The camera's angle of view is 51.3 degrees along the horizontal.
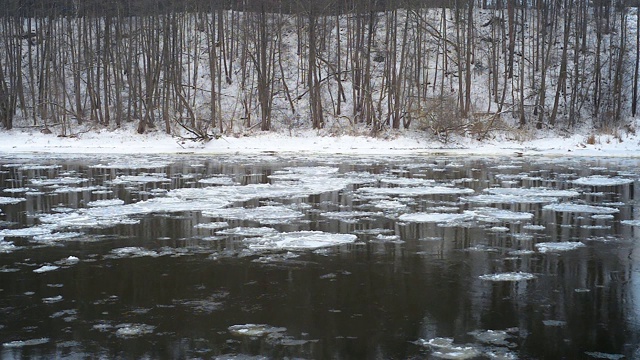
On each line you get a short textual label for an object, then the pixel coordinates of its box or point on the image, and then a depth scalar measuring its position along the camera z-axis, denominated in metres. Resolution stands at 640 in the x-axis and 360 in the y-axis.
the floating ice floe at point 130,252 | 9.30
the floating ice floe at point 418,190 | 16.33
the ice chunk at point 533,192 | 15.95
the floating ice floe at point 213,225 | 11.59
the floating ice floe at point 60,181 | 18.66
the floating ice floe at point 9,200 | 14.80
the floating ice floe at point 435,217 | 12.22
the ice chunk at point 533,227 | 11.34
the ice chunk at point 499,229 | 11.18
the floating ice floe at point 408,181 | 18.30
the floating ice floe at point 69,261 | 8.88
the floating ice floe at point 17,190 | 16.75
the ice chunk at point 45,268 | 8.41
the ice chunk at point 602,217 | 12.46
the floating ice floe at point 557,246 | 9.70
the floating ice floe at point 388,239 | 10.34
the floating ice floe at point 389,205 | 13.96
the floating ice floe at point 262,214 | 12.36
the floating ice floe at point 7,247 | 9.72
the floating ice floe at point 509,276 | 8.01
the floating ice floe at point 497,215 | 12.39
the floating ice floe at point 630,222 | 11.78
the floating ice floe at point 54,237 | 10.44
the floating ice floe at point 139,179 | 19.05
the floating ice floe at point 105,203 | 14.22
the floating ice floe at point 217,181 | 18.57
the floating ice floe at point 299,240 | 9.97
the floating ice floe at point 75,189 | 16.75
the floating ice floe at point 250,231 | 10.95
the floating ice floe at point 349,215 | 12.44
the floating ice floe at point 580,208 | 13.29
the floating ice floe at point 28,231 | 10.91
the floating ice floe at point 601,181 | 18.45
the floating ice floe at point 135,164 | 24.80
